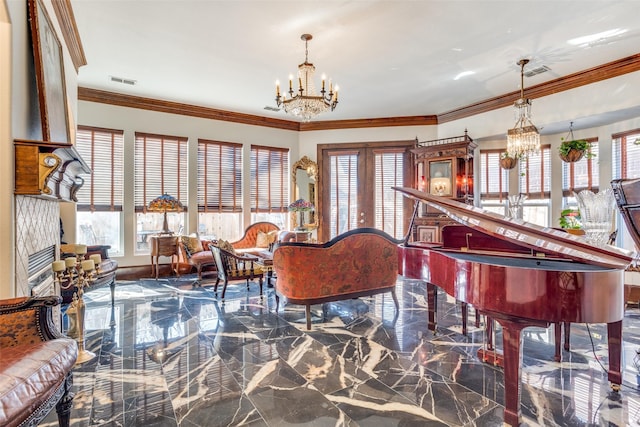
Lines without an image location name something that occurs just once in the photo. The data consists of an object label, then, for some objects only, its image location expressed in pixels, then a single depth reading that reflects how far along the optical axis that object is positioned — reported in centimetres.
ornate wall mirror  754
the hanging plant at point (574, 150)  517
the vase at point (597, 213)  335
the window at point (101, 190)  557
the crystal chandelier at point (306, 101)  386
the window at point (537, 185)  620
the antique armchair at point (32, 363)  121
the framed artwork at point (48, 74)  244
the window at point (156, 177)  604
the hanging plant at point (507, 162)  616
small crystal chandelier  448
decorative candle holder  270
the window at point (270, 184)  720
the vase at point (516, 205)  546
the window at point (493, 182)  657
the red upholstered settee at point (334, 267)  338
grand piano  165
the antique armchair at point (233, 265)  429
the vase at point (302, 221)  663
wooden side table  562
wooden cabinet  625
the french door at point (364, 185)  726
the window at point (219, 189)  663
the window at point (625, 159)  495
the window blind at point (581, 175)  556
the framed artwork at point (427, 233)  633
